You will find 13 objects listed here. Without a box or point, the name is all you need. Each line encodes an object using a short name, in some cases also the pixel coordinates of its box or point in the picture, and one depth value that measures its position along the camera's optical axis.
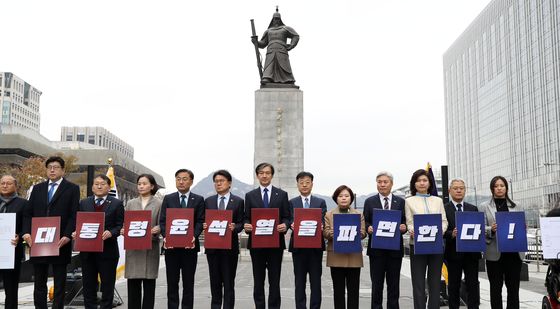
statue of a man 22.64
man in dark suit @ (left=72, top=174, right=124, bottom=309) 7.89
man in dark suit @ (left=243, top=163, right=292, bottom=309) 8.02
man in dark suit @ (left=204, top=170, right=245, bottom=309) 8.01
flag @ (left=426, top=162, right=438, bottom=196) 10.11
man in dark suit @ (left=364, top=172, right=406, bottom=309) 7.78
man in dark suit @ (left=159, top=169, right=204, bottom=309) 7.88
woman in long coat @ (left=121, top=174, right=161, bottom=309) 7.89
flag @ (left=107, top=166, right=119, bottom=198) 11.67
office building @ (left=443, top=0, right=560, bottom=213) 86.25
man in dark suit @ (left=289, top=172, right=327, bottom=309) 7.93
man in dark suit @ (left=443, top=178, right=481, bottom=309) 8.05
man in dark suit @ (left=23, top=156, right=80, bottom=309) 7.90
